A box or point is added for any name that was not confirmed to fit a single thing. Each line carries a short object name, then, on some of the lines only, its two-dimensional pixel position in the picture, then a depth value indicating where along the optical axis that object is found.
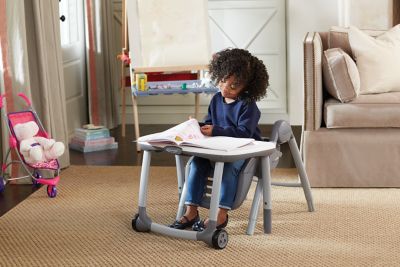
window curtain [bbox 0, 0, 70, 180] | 4.39
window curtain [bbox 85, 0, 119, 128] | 6.03
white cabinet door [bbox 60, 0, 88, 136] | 5.80
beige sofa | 4.19
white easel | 5.48
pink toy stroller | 4.18
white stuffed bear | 4.17
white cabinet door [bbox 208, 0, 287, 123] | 6.19
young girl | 3.37
